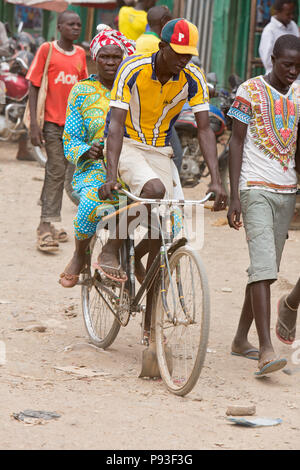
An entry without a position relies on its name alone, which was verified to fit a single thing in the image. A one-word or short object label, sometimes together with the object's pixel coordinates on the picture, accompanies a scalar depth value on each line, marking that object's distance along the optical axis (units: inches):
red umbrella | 1122.8
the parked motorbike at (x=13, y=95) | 938.1
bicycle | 340.5
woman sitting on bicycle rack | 412.2
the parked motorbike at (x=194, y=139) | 757.3
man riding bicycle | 349.7
